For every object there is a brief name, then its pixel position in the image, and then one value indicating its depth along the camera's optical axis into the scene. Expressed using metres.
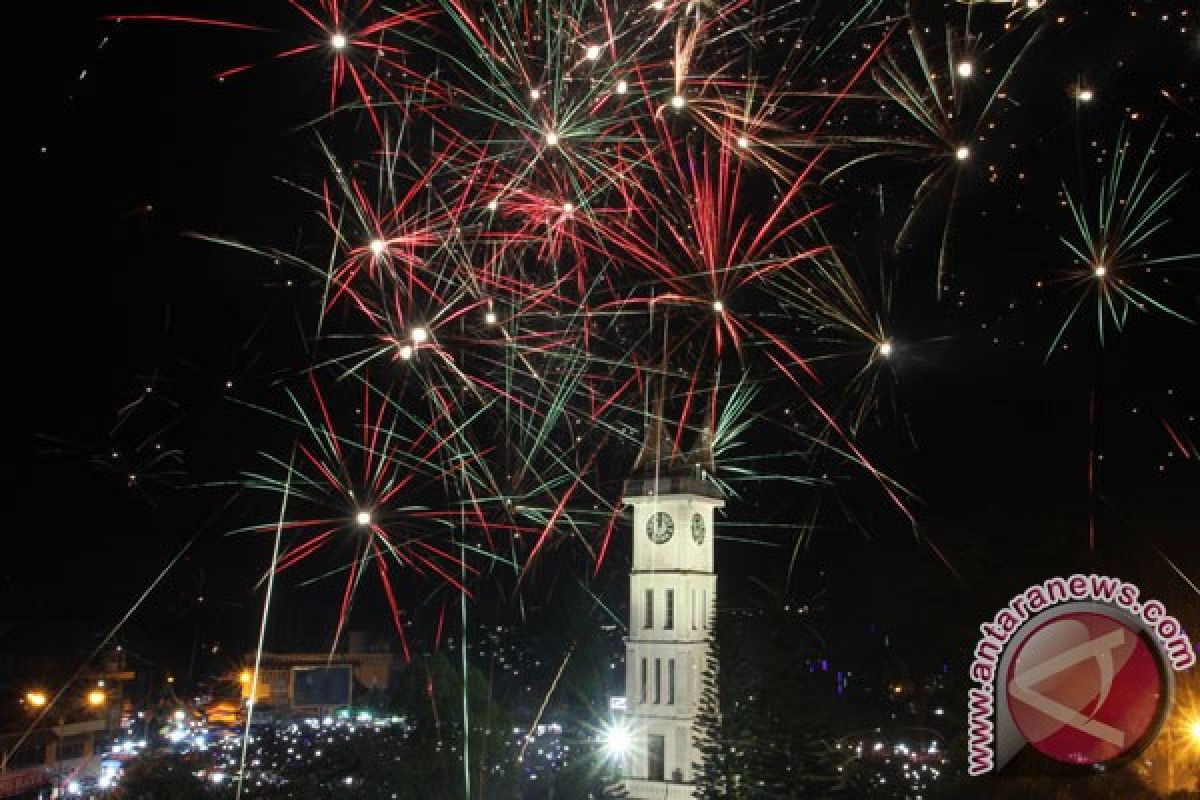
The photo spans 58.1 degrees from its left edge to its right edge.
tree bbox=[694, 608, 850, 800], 25.45
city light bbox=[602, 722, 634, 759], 39.88
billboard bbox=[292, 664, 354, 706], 56.22
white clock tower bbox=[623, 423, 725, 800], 39.19
